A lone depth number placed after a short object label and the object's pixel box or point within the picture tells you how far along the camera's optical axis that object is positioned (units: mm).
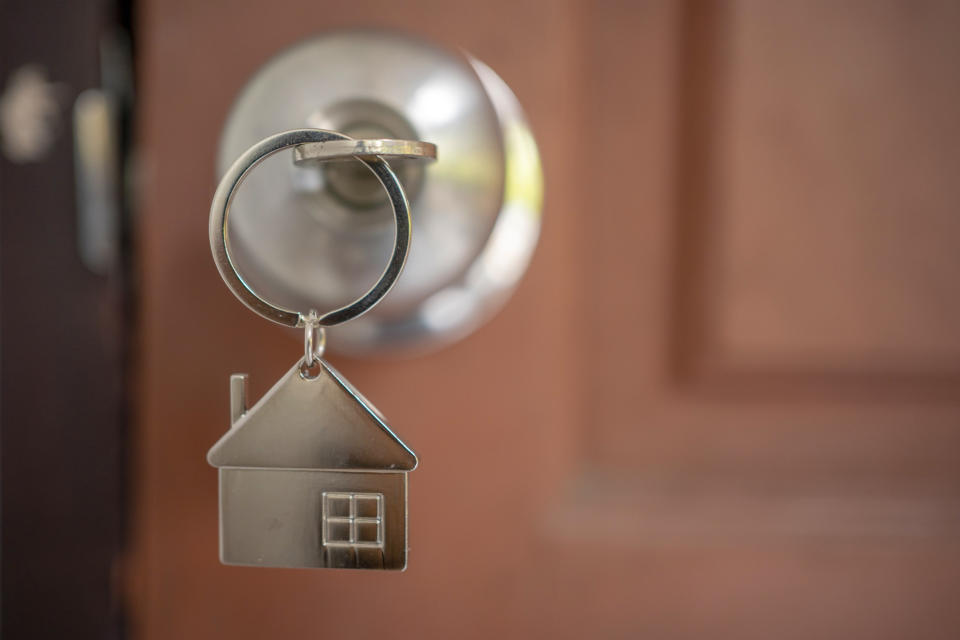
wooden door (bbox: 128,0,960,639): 343
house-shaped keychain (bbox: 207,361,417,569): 238
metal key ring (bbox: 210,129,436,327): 232
